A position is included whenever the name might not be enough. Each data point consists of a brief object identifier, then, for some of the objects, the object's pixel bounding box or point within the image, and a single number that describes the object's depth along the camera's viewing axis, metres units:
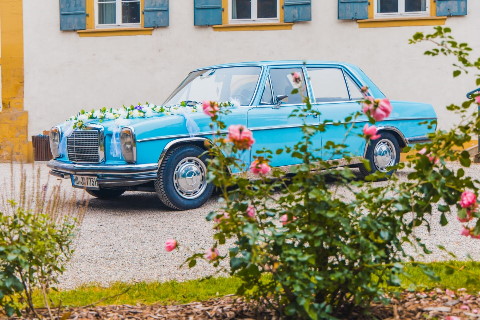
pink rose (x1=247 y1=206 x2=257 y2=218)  3.83
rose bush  3.68
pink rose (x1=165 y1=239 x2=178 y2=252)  4.03
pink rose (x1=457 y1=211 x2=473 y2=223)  3.88
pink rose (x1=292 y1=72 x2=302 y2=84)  4.04
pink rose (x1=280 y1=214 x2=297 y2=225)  3.91
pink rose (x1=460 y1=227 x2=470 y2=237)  3.93
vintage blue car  9.08
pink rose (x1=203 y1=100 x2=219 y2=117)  4.10
